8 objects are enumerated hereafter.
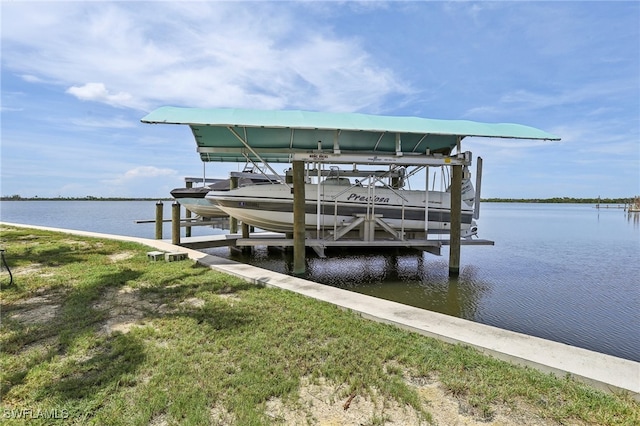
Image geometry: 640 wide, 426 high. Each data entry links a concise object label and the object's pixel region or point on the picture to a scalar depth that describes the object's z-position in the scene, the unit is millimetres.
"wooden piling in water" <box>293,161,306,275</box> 8117
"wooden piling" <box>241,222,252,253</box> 11602
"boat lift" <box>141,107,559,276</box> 7703
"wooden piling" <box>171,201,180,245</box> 11359
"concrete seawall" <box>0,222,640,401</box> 2955
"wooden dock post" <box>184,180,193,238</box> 18194
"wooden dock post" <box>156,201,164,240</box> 12508
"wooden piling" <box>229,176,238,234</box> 13375
